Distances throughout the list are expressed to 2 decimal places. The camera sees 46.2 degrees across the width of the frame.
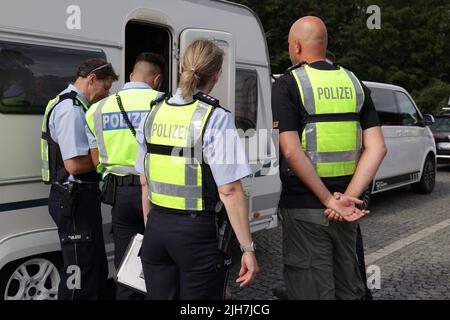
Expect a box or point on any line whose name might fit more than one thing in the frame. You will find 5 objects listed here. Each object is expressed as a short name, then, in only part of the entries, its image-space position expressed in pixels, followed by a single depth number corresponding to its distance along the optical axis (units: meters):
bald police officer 2.62
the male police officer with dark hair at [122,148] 3.30
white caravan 3.42
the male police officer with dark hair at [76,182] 3.30
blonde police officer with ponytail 2.36
